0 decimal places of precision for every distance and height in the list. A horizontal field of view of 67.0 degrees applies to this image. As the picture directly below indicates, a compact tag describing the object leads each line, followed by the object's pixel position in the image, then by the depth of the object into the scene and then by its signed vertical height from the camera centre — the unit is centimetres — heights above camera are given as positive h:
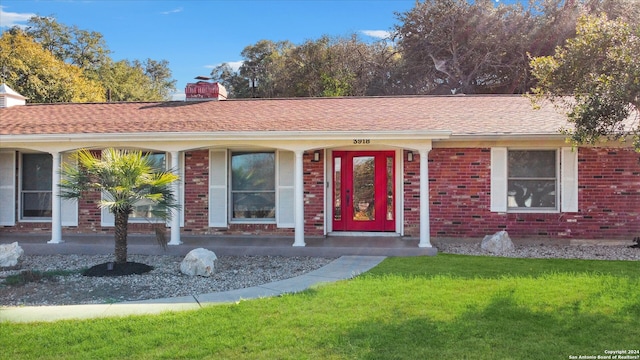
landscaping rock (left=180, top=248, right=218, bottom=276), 785 -135
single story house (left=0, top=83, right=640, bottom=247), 1020 +22
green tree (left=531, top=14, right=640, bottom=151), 637 +156
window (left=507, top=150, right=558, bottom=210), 1105 +8
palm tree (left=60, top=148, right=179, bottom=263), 774 -4
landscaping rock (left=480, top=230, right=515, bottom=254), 977 -123
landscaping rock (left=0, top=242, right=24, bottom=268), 847 -131
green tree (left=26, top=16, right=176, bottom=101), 3756 +1022
